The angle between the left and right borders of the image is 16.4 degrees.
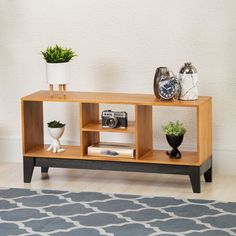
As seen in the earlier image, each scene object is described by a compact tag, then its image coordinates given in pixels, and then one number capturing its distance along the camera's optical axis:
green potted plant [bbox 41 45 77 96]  4.96
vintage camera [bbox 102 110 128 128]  4.89
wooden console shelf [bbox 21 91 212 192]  4.77
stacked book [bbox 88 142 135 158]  4.87
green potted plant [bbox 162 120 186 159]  4.86
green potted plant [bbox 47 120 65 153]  5.05
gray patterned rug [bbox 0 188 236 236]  4.04
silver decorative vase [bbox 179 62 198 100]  4.79
